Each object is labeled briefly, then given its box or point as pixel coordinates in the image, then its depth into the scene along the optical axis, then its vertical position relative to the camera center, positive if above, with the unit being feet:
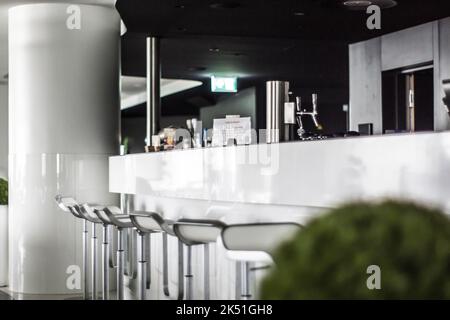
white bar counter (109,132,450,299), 8.70 -0.31
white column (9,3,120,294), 22.88 +0.77
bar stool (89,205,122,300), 17.78 -1.99
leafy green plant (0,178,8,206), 25.55 -1.08
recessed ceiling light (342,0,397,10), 20.39 +4.03
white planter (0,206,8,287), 24.58 -2.66
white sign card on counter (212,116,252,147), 17.12 +0.63
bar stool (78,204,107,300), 18.74 -1.39
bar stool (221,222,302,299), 9.48 -0.97
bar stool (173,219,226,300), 11.53 -1.07
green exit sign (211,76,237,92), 39.63 +3.78
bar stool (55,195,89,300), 20.36 -1.65
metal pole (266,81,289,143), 14.39 +0.90
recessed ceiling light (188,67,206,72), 37.65 +4.36
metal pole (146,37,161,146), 25.59 +2.09
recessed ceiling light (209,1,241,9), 21.18 +4.19
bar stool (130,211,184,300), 14.14 -1.27
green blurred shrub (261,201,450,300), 4.01 -0.52
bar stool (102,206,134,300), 16.74 -1.51
